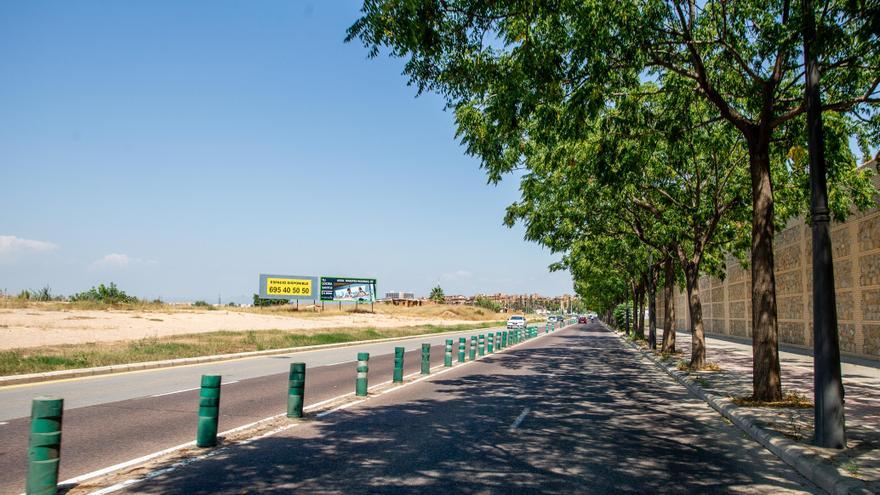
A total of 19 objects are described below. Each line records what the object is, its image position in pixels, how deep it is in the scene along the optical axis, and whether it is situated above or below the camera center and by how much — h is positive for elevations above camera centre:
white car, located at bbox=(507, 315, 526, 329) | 59.34 -2.41
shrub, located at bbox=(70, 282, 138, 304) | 59.87 +0.57
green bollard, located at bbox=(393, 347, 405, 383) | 14.48 -1.65
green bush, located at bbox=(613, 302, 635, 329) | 63.30 -1.92
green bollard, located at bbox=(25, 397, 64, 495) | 5.30 -1.33
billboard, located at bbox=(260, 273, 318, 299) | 85.94 +1.77
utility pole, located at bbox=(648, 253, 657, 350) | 29.27 -1.10
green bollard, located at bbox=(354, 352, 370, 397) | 11.81 -1.57
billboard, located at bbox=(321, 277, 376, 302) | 85.12 +1.42
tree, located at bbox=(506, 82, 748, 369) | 13.73 +3.30
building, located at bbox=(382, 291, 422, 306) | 153.34 -0.92
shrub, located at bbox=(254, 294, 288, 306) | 101.05 -0.48
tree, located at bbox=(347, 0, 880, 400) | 8.00 +3.78
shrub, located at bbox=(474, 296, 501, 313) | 165.62 -1.94
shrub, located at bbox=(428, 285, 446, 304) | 185.12 +1.36
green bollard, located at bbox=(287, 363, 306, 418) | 9.49 -1.52
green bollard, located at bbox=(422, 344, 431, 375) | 16.55 -1.72
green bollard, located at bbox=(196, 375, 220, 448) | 7.46 -1.43
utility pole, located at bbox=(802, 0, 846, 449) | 7.40 -0.05
